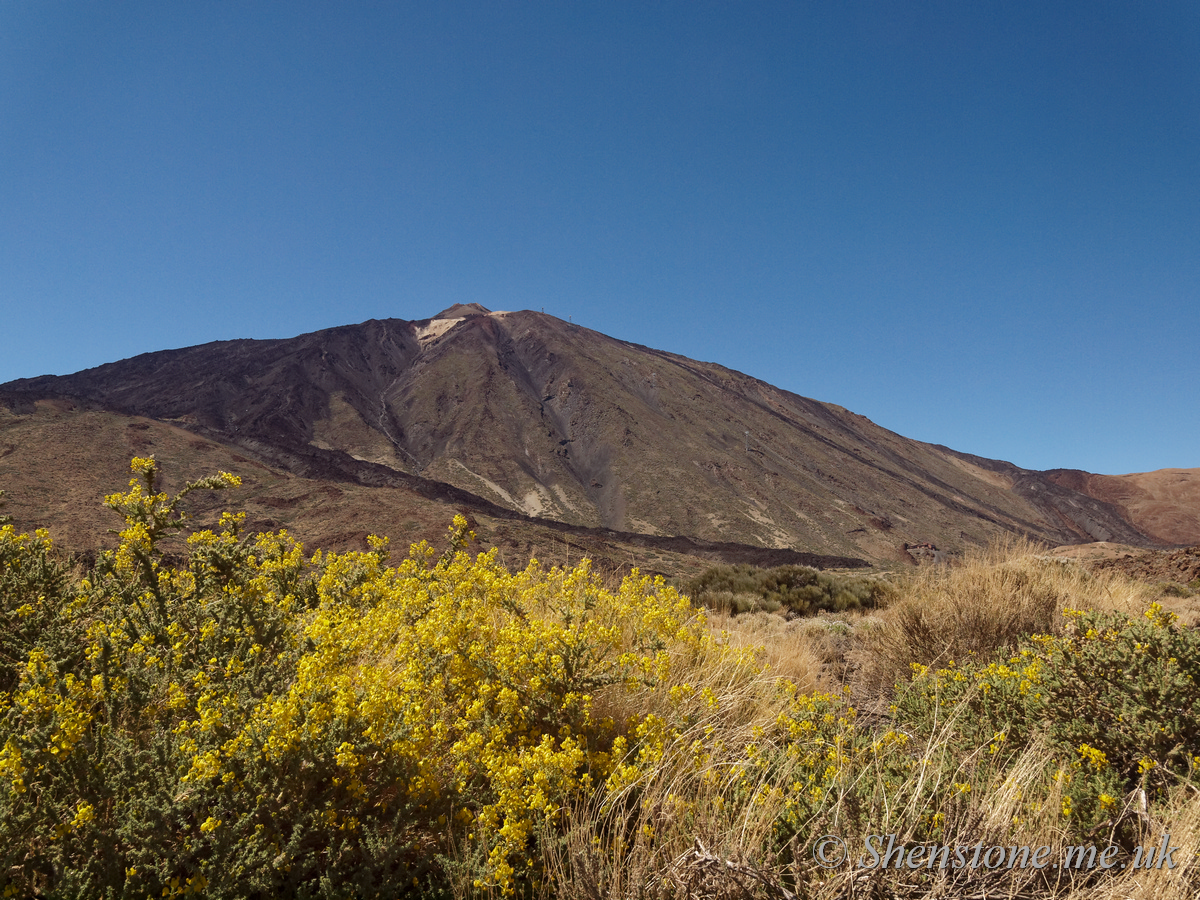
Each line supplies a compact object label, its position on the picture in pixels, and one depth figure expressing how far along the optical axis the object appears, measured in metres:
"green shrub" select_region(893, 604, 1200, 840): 2.89
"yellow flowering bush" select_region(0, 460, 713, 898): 2.26
